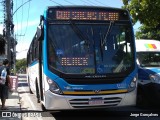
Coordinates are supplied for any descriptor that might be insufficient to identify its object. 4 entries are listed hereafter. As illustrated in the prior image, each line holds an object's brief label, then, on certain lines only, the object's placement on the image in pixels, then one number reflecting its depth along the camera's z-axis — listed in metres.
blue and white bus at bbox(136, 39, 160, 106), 11.86
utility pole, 25.44
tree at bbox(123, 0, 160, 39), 17.36
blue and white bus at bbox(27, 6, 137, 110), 9.17
